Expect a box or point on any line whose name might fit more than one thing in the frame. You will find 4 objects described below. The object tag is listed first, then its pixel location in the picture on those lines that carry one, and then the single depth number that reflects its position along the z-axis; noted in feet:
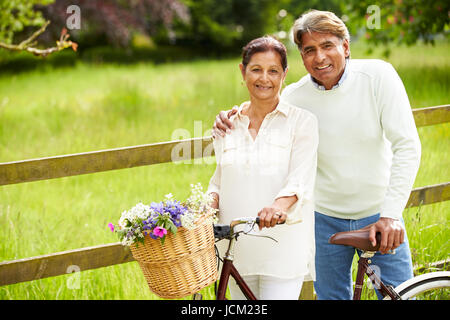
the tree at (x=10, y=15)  32.27
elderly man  15.43
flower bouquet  13.20
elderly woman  15.11
